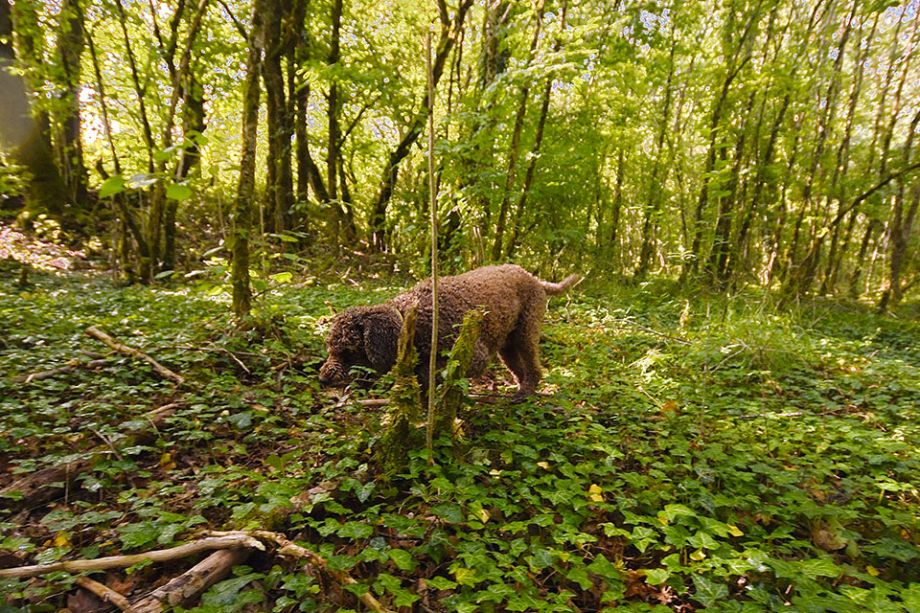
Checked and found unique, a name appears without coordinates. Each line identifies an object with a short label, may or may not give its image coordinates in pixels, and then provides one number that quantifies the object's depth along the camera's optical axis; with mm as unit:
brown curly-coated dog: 3293
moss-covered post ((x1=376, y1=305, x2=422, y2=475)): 2490
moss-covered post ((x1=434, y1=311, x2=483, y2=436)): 2703
